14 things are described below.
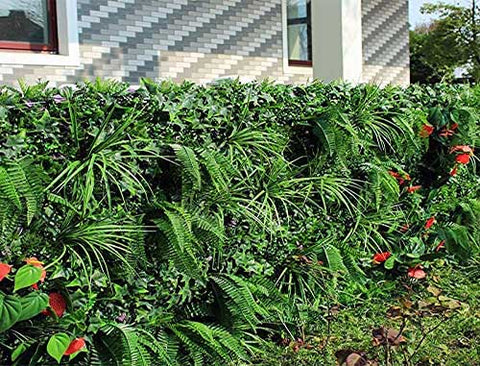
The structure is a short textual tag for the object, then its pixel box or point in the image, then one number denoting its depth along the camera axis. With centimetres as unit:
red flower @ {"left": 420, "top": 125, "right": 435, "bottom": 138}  505
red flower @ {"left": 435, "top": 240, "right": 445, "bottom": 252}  529
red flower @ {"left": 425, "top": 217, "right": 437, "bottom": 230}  515
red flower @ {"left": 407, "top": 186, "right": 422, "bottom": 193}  502
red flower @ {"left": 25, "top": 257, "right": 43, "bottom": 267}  293
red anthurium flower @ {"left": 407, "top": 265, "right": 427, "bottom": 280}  466
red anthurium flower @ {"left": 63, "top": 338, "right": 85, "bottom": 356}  298
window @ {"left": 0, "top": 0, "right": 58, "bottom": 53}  600
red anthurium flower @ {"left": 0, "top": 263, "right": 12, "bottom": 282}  279
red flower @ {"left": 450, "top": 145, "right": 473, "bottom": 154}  522
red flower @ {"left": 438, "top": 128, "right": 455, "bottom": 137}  525
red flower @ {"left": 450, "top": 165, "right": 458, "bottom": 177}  529
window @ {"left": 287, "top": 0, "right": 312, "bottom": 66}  901
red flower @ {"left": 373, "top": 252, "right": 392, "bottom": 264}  473
